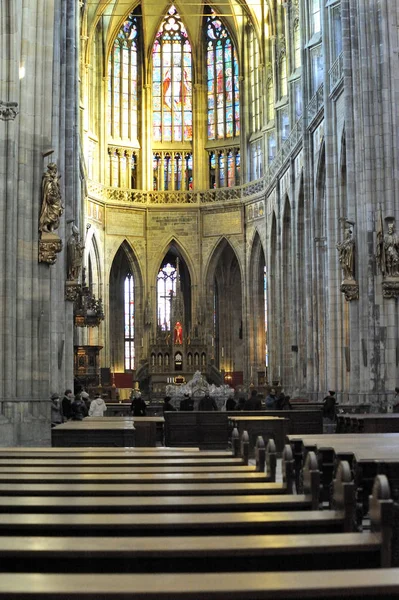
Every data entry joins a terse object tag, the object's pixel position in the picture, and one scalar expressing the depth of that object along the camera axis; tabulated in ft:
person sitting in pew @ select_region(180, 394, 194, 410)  88.83
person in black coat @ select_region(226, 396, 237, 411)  89.65
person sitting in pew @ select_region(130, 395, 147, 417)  85.81
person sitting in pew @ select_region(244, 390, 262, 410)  85.15
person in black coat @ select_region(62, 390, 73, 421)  71.51
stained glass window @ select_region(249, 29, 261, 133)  162.81
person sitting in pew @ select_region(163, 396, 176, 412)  85.46
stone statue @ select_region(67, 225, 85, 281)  86.48
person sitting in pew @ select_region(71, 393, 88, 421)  71.00
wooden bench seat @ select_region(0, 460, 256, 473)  23.08
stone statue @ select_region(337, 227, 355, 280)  87.25
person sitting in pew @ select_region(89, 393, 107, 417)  76.66
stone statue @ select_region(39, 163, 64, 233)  61.52
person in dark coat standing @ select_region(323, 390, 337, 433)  80.16
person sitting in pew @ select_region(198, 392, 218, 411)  91.45
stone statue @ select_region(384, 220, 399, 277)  80.84
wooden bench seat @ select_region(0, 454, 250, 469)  25.27
